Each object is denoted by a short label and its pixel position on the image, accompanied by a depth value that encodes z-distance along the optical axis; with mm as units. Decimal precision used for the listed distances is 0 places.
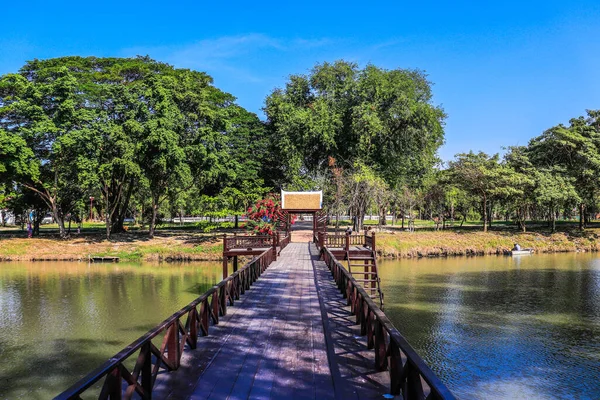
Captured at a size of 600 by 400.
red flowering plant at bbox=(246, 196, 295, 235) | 22953
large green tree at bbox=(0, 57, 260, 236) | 32188
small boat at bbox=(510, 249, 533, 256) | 35125
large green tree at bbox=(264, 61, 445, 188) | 38438
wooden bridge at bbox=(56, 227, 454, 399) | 4570
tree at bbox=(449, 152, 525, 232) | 39000
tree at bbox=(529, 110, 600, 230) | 38375
